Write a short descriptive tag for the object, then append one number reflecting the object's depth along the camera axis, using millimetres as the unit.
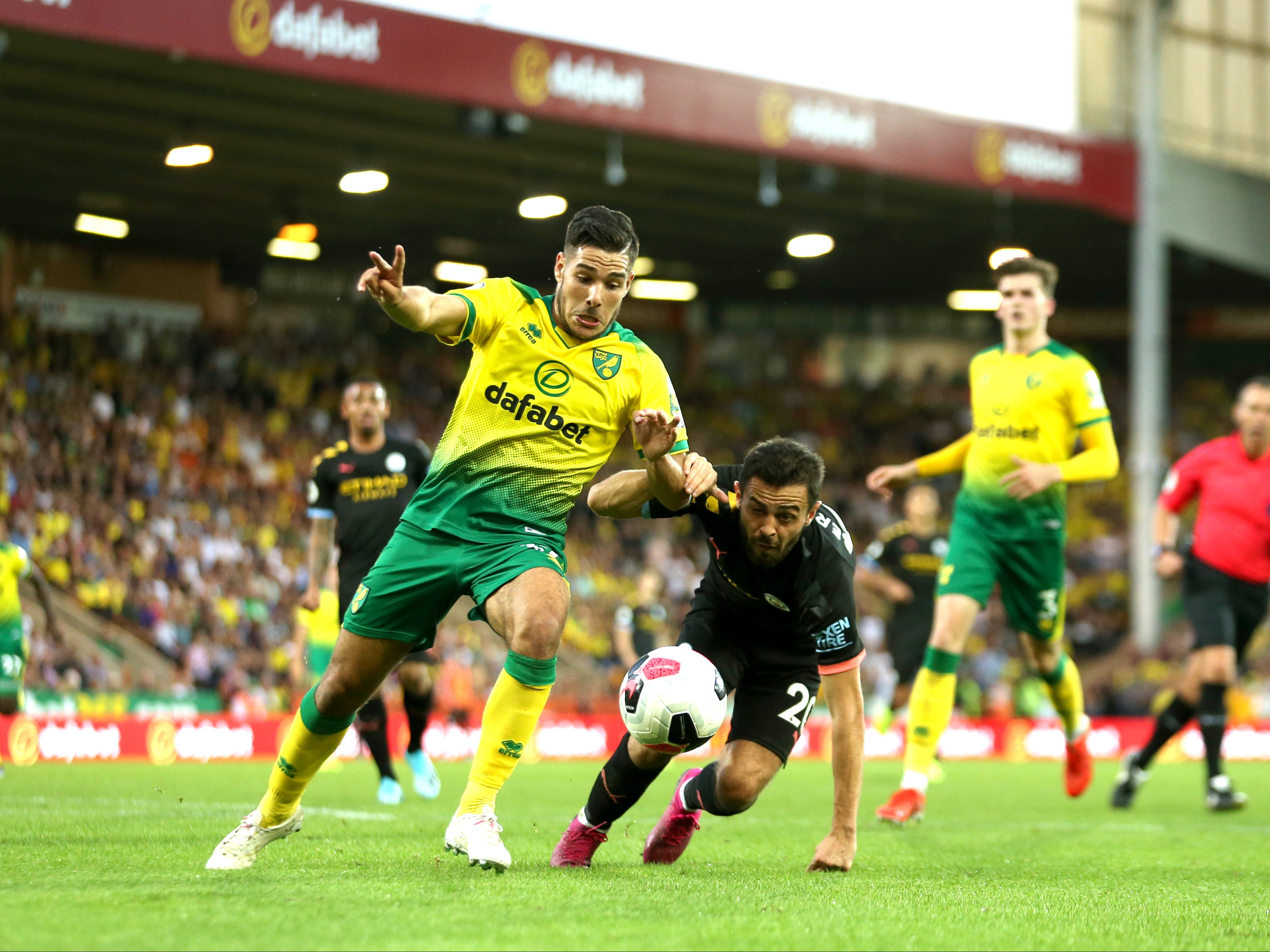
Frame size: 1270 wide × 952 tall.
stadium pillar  26875
